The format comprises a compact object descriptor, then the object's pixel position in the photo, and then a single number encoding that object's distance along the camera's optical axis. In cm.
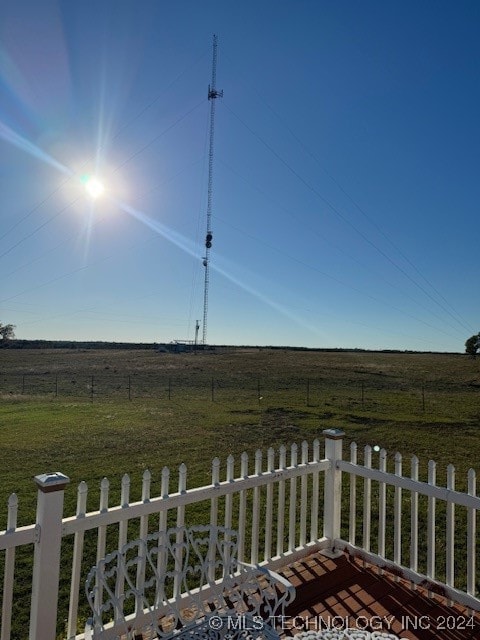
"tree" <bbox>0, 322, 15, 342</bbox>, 7661
